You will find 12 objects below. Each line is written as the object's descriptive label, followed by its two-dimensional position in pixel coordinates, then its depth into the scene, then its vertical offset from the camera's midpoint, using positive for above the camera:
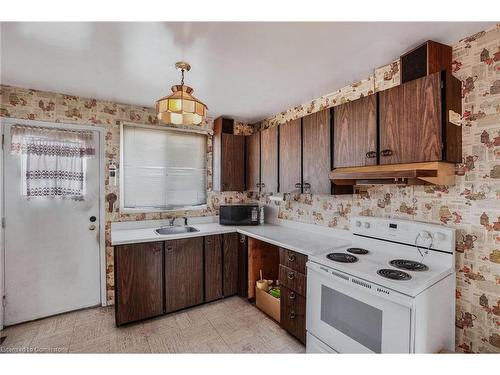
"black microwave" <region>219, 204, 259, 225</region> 3.13 -0.38
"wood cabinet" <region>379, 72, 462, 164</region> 1.48 +0.43
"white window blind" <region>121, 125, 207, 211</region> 2.90 +0.20
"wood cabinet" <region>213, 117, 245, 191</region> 3.23 +0.37
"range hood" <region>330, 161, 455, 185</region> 1.47 +0.08
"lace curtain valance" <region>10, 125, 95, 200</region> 2.39 +0.26
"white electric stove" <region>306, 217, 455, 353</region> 1.36 -0.67
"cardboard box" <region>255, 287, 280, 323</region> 2.45 -1.26
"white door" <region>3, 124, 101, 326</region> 2.36 -0.69
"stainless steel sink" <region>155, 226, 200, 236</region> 2.89 -0.56
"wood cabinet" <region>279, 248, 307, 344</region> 2.07 -0.96
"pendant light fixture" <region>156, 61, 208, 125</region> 1.58 +0.51
